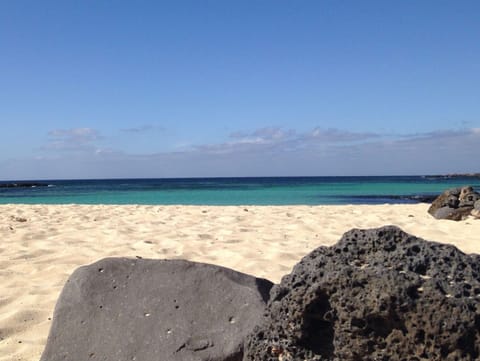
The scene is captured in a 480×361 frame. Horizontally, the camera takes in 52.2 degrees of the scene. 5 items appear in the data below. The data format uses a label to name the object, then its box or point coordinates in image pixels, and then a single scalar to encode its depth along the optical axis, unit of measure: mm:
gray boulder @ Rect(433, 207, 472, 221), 9828
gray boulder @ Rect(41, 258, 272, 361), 2740
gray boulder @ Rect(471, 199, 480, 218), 9723
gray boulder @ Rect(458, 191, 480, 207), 10477
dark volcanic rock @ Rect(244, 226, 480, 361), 1883
